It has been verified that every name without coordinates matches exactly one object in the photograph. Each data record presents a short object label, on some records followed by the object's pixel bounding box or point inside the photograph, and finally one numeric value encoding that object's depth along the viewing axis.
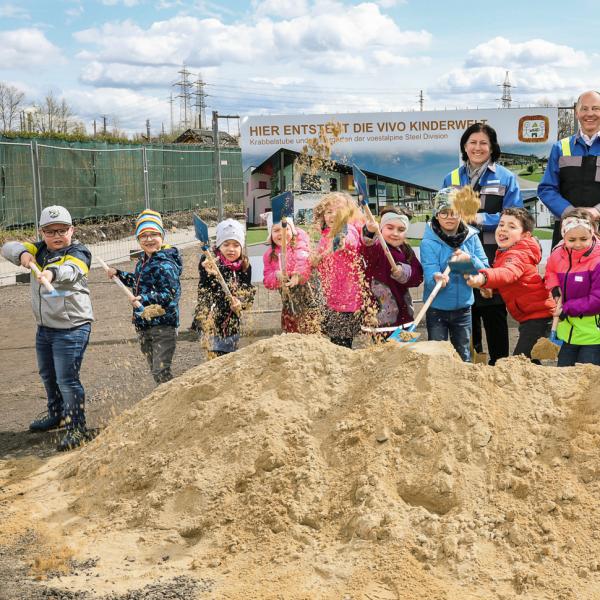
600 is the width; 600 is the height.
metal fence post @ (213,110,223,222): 10.60
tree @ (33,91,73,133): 39.09
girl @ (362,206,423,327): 5.38
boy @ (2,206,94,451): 5.26
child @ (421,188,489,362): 5.23
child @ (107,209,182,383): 5.38
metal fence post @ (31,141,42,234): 12.97
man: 5.60
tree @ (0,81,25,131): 44.47
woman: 5.62
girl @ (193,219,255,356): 5.50
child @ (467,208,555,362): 5.36
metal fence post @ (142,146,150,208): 15.63
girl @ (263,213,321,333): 5.46
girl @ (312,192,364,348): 5.45
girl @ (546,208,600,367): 4.88
